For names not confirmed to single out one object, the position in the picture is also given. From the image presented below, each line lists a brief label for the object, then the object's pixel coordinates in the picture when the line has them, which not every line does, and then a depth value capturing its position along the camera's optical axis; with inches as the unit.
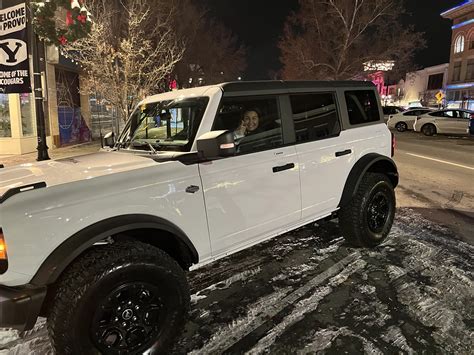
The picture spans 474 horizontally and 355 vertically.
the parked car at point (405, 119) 948.0
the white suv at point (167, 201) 94.4
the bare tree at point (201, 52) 1026.7
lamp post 326.3
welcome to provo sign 329.1
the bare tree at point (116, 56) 497.7
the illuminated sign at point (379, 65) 1305.0
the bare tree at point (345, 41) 1218.4
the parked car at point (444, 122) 826.8
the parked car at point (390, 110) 1095.3
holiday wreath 323.3
